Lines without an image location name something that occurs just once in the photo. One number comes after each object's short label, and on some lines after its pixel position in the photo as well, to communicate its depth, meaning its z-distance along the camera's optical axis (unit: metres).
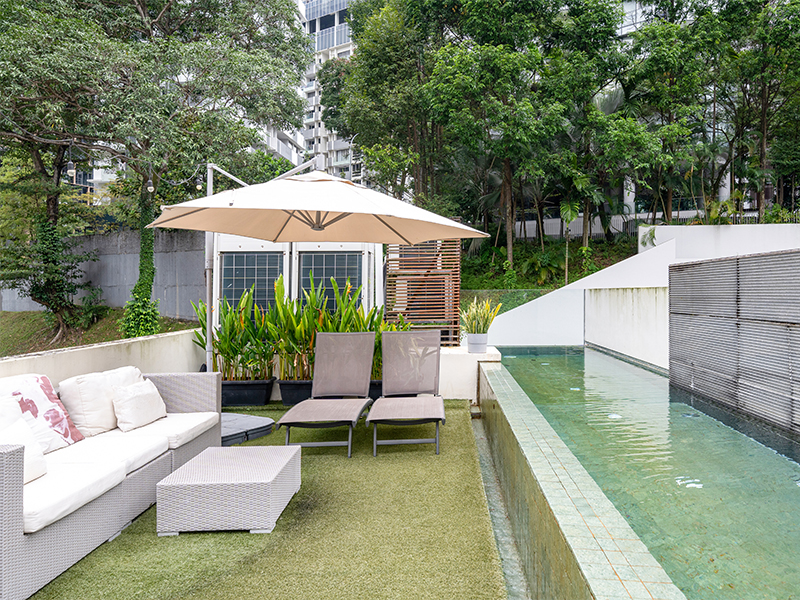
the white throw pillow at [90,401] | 3.24
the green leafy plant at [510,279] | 18.55
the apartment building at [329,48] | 45.81
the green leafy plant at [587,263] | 18.66
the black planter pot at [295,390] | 5.64
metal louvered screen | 4.68
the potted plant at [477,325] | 6.20
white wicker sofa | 2.03
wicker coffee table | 2.66
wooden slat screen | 8.28
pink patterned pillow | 2.84
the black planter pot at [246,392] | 5.68
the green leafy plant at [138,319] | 15.10
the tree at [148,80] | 12.03
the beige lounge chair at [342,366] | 4.96
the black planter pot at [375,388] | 5.60
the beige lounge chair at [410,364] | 5.00
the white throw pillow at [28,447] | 2.41
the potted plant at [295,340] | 5.55
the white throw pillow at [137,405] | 3.38
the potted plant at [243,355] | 5.60
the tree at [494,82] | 16.23
